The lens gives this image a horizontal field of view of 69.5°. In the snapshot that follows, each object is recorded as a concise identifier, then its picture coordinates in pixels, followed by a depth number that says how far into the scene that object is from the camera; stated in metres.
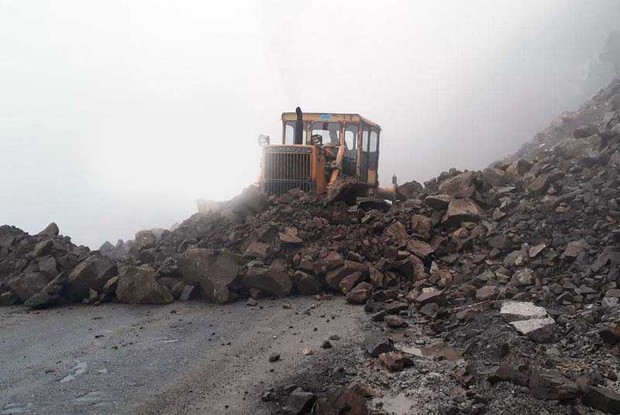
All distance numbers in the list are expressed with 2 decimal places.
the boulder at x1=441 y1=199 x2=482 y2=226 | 8.21
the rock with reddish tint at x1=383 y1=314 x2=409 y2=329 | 5.66
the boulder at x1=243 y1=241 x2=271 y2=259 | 7.97
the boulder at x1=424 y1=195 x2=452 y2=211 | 8.72
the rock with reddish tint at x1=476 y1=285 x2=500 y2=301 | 5.88
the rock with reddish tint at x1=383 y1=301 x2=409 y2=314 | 6.12
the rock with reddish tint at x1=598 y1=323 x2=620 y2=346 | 4.29
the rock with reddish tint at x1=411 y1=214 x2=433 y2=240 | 8.27
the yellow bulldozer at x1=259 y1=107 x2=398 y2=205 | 10.24
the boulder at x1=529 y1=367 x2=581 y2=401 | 3.49
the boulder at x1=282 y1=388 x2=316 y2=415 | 3.60
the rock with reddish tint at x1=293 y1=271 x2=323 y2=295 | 7.35
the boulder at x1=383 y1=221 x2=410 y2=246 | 8.16
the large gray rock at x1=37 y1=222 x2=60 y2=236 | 10.28
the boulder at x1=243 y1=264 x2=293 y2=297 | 7.34
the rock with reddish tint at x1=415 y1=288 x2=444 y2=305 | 6.15
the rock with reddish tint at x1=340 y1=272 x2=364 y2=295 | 7.13
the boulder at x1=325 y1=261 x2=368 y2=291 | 7.27
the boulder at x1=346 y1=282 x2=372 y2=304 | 6.64
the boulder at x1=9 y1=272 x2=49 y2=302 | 8.12
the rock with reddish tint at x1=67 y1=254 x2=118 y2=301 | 8.06
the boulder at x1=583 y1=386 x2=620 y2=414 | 3.38
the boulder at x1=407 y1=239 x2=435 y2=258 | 7.71
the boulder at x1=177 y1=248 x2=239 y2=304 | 7.38
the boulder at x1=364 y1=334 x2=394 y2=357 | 4.69
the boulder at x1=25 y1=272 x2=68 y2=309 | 7.80
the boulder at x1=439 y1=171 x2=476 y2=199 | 8.90
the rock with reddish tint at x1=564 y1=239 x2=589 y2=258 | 6.14
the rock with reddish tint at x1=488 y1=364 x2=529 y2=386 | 3.74
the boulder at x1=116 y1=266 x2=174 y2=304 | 7.55
